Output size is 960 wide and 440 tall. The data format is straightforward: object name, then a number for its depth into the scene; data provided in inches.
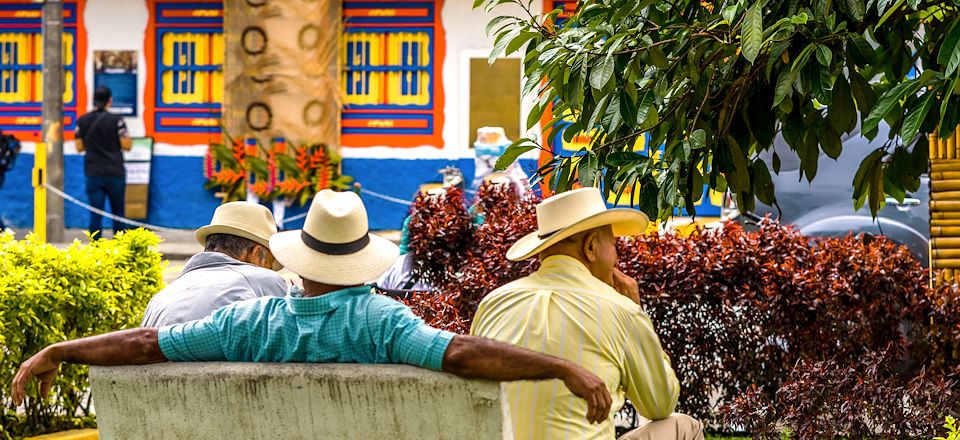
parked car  465.7
